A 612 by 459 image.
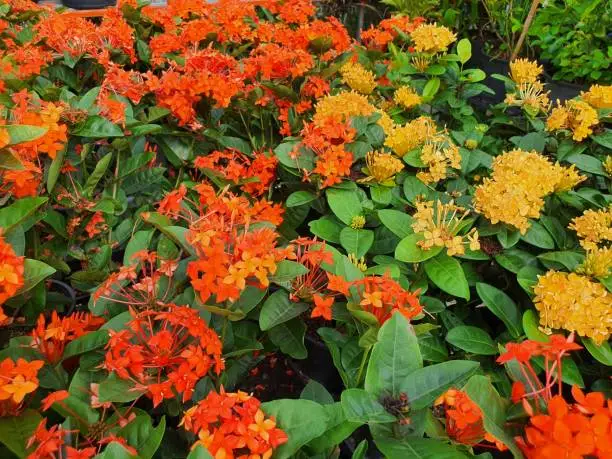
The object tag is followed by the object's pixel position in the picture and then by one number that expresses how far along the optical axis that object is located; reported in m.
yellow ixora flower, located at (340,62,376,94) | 1.80
